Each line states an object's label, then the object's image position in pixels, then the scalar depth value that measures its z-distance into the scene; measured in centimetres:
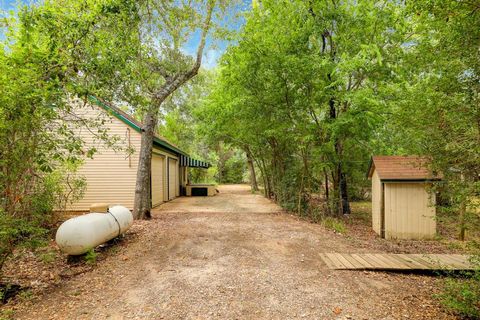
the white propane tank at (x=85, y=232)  451
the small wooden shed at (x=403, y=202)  705
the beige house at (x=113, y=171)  998
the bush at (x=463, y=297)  291
